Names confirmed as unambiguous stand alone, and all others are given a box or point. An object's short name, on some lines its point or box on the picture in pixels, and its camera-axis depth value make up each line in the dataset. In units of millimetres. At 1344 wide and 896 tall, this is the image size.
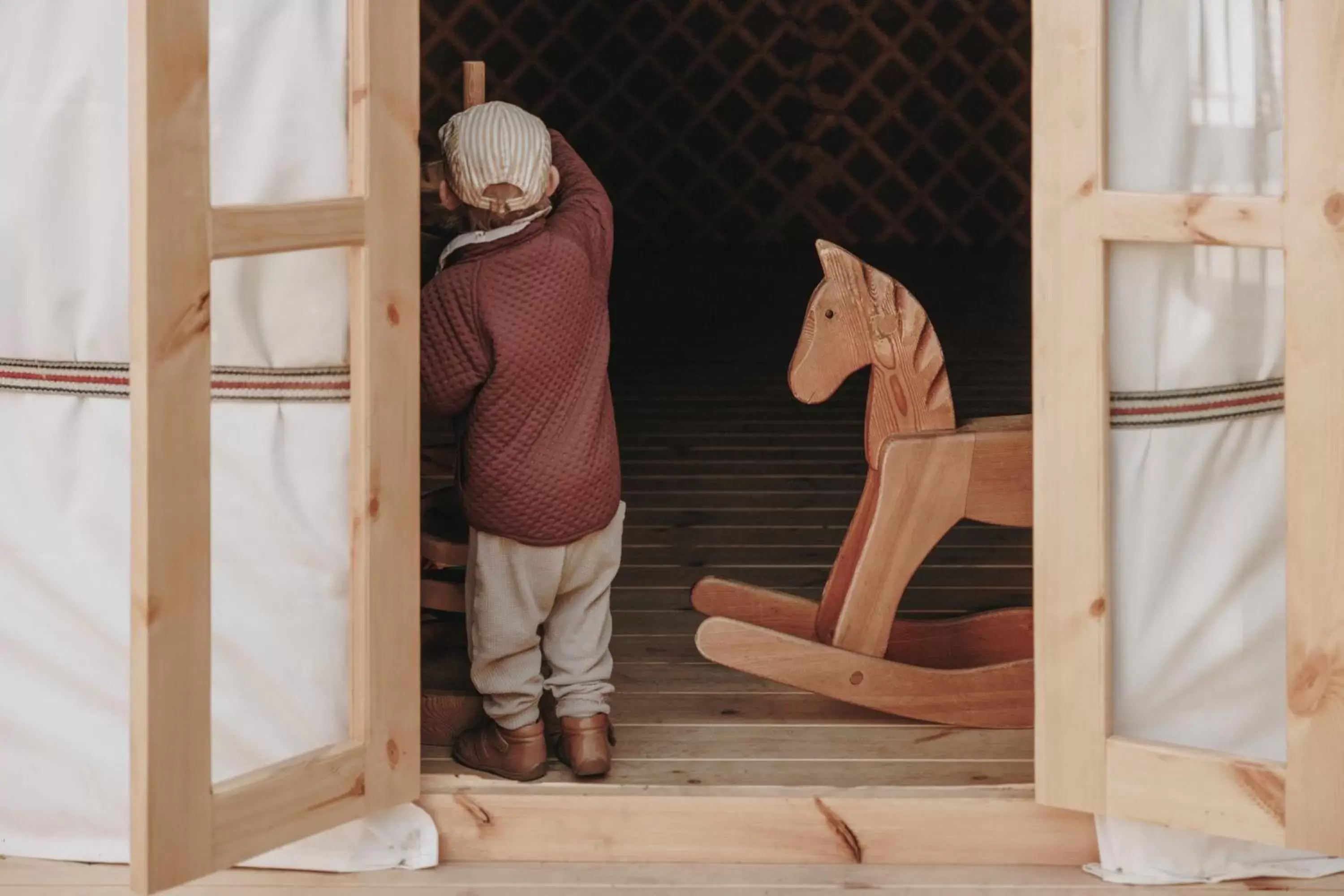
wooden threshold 5916
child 5903
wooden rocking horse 6208
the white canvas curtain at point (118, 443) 5698
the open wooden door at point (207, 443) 5459
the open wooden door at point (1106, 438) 5628
